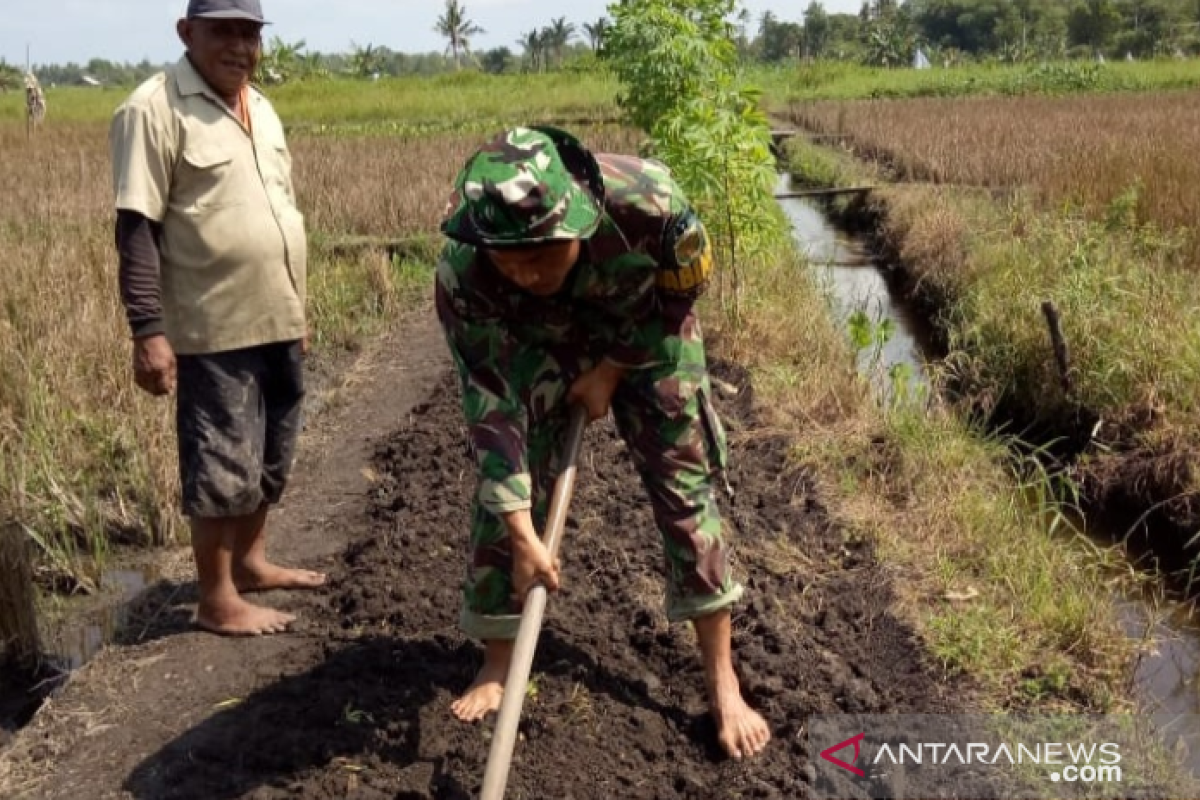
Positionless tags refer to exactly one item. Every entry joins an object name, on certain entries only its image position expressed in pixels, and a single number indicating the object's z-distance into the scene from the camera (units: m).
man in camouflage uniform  2.08
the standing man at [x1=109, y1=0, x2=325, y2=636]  2.77
